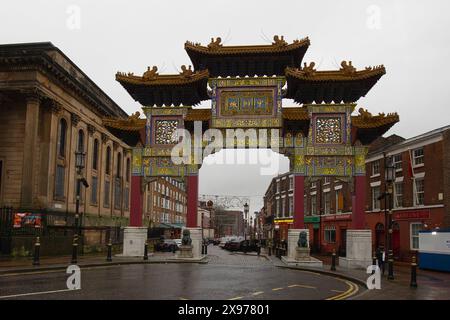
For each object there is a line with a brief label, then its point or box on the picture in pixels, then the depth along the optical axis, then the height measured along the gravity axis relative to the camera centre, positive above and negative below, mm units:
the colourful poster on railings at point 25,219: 28609 -577
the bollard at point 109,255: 25455 -2560
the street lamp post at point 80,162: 23516 +2575
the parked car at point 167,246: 41875 -3321
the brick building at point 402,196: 30391 +1470
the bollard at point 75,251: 22147 -2061
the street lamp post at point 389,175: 19906 +1752
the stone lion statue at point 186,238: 27077 -1610
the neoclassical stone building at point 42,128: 30984 +6239
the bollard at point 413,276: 16250 -2272
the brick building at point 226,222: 145875 -3569
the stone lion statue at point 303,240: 25781 -1571
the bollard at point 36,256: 21531 -2227
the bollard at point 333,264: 22917 -2656
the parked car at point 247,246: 45641 -3466
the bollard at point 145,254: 26875 -2585
